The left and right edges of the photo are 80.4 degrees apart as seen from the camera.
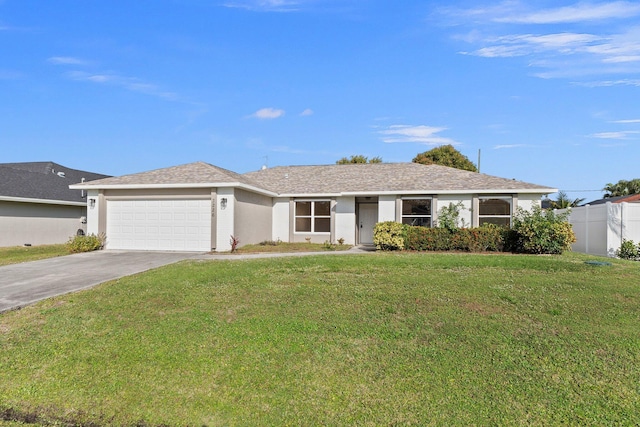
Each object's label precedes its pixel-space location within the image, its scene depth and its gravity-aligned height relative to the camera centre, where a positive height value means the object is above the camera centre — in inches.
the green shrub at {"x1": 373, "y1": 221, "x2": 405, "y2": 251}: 586.6 -25.1
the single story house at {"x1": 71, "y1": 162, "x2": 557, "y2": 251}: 619.5 +27.1
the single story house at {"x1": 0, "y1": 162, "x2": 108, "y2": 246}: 735.1 +19.2
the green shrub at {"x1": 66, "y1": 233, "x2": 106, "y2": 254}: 600.7 -42.3
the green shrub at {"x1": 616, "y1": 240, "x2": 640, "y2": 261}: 568.4 -43.3
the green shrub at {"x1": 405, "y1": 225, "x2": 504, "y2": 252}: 567.5 -27.5
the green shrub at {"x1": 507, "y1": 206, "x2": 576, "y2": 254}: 524.7 -16.5
